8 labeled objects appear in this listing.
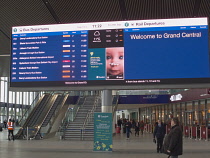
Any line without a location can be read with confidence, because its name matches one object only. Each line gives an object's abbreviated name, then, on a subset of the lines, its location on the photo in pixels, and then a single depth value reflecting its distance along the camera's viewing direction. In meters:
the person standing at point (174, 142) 6.76
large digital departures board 11.64
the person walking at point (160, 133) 13.84
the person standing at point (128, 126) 24.16
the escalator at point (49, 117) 24.27
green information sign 13.18
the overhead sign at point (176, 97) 29.50
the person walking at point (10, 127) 22.25
